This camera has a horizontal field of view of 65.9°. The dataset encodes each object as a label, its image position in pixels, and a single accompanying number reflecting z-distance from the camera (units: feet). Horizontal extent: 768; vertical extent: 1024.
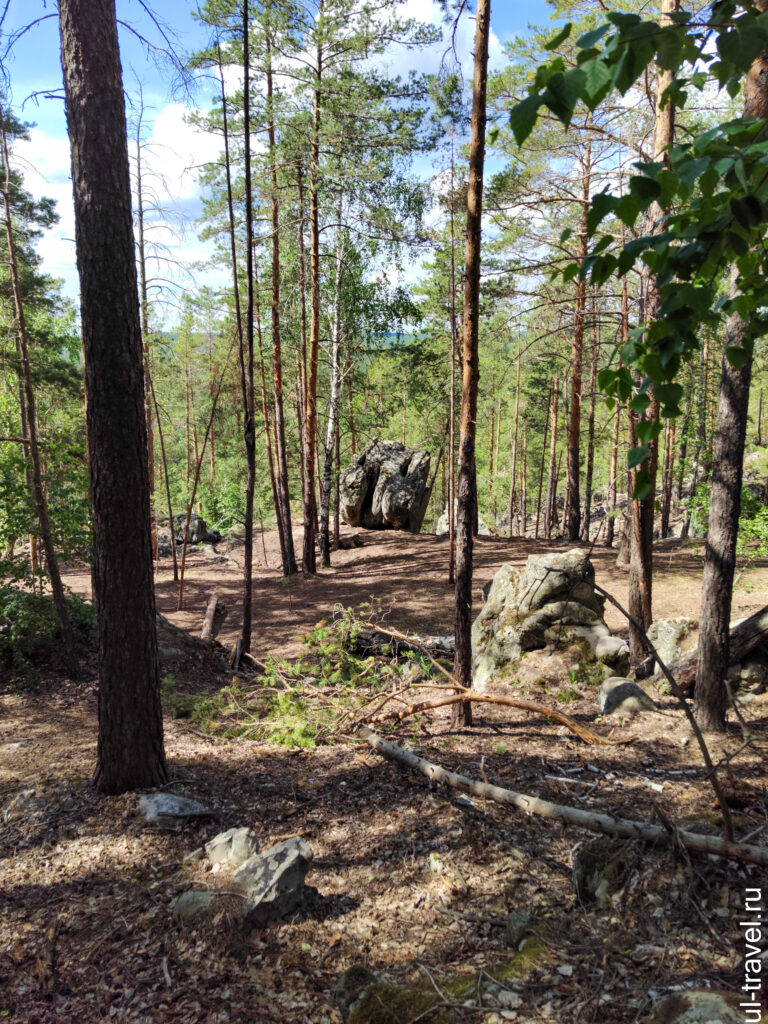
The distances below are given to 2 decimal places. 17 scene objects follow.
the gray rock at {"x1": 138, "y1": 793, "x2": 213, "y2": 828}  13.16
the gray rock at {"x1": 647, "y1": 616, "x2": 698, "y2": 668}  22.76
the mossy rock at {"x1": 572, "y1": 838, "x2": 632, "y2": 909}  10.28
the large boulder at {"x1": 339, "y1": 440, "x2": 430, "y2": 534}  73.56
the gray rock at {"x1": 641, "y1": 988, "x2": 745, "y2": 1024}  6.59
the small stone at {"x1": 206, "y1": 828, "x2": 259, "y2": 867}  11.70
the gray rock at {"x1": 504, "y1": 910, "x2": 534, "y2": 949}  9.77
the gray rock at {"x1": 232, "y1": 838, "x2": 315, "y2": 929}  10.41
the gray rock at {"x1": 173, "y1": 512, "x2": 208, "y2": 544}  78.89
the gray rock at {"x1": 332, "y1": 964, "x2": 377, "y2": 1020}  8.61
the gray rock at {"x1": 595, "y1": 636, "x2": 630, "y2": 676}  24.35
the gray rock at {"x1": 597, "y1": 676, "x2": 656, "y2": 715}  20.39
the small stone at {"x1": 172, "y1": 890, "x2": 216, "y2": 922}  10.32
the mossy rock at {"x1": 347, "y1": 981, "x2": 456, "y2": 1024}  8.13
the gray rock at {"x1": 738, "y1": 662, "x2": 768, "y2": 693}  19.84
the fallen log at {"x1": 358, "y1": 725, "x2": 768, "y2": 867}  9.39
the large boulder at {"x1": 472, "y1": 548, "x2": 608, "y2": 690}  25.39
